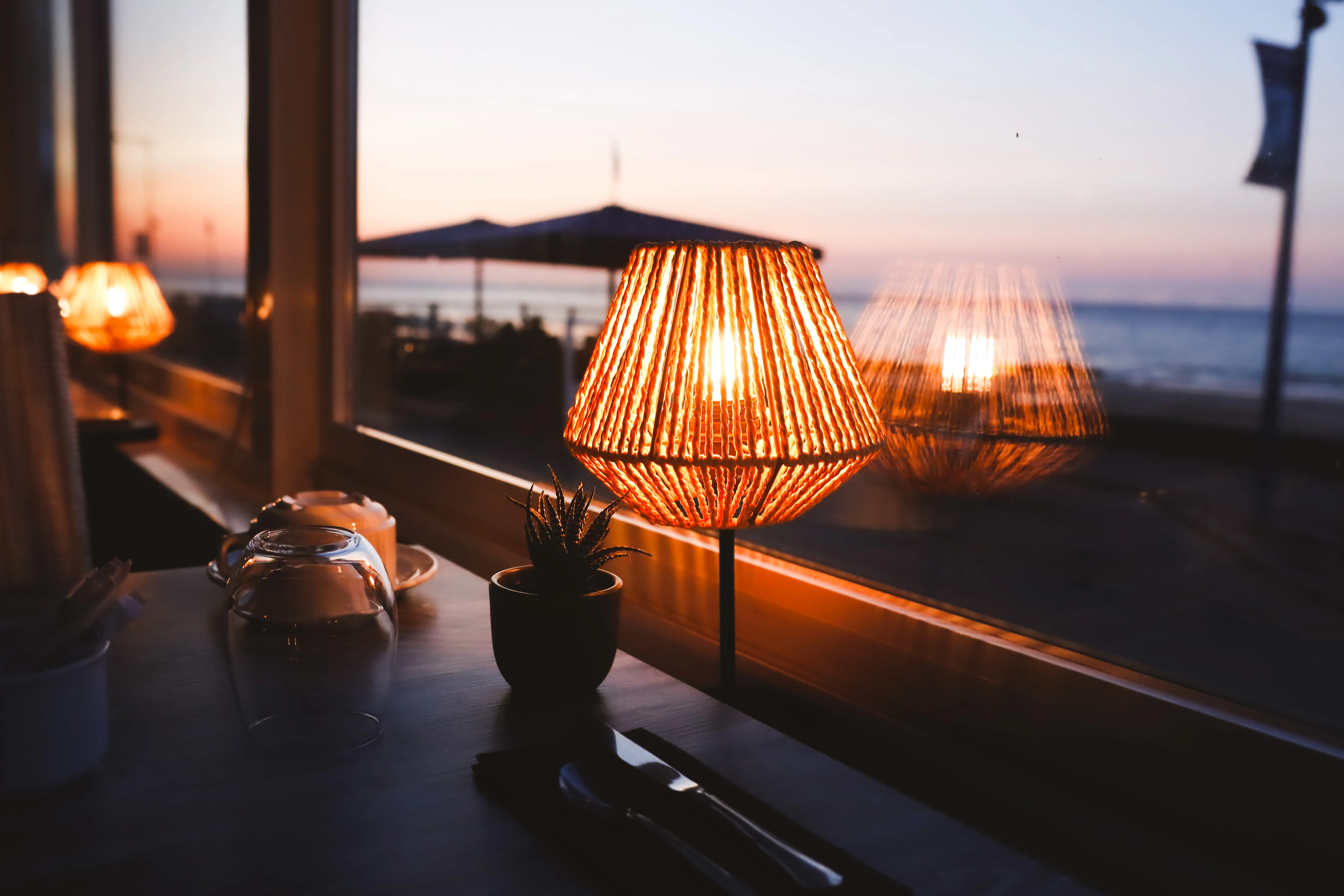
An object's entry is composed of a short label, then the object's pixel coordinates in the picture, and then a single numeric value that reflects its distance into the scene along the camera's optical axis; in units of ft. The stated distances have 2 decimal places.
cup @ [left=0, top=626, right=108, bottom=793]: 1.90
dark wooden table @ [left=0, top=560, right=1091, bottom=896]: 1.73
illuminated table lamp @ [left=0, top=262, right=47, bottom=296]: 10.60
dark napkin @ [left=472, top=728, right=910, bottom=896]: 1.69
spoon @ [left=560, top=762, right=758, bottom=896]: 1.67
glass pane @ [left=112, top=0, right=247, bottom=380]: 8.26
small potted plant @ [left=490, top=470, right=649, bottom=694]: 2.49
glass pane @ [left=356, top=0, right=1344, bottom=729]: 2.33
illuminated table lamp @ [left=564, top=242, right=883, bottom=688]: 2.33
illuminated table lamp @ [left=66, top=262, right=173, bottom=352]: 8.57
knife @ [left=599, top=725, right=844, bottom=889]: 1.65
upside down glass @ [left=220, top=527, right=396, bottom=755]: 2.19
